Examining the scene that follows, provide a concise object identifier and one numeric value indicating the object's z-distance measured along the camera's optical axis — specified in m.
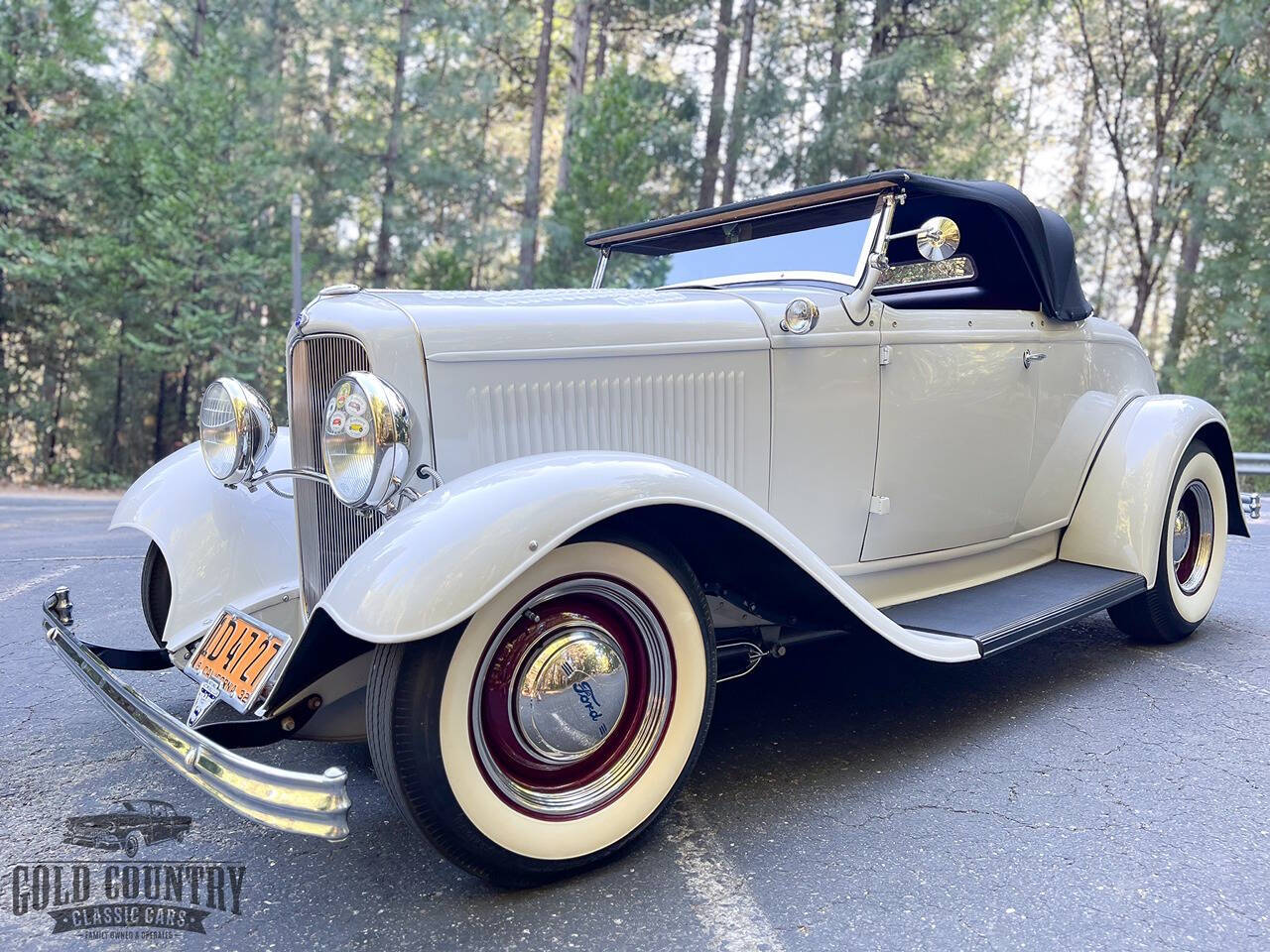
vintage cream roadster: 1.89
